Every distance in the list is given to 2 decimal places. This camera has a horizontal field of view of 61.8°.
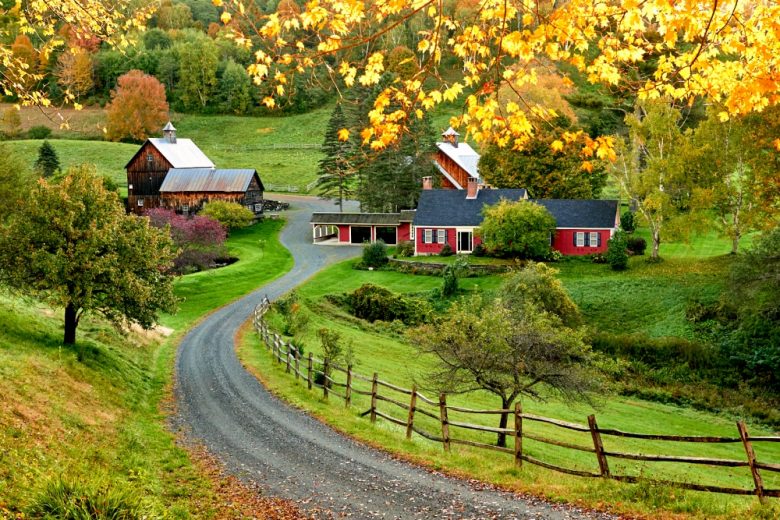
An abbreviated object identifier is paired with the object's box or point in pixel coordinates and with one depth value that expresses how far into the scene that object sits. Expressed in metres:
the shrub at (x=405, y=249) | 54.66
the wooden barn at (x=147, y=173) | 71.56
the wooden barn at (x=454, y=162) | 68.94
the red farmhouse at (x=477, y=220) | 51.22
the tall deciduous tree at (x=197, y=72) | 113.19
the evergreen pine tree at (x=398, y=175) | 63.75
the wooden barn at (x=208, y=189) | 68.19
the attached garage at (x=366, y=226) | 59.19
